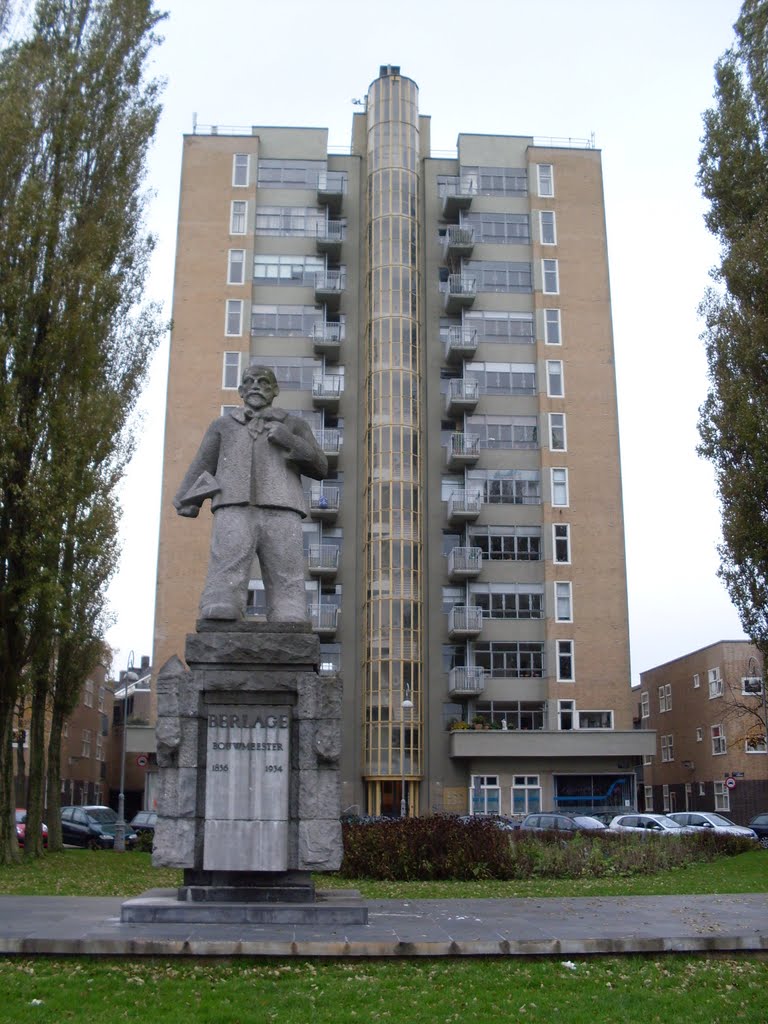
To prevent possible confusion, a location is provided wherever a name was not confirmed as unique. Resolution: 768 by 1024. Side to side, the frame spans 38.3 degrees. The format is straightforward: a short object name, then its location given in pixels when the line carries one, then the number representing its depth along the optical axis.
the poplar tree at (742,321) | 24.00
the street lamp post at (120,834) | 34.38
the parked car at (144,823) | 37.10
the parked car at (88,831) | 37.66
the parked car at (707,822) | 34.09
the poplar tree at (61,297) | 22.64
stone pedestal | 11.41
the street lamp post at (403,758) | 43.19
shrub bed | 20.66
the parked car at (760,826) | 37.72
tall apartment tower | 49.97
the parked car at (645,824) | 32.00
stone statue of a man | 12.62
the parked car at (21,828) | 33.03
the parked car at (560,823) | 31.78
